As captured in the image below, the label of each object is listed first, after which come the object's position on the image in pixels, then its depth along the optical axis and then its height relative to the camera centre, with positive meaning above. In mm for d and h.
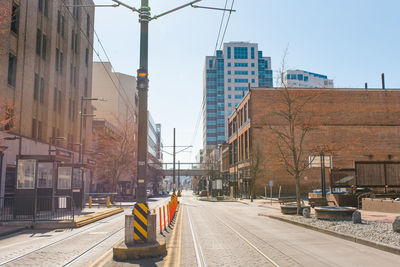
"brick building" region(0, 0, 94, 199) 26594 +8911
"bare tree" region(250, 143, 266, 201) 50709 +2041
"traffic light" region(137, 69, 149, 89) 10789 +2843
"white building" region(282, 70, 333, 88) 159450 +43860
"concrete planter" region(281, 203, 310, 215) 23984 -1827
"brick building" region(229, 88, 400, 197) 52969 +7471
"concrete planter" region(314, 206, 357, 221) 17828 -1564
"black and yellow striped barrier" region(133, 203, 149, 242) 10320 -1175
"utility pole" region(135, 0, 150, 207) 10516 +2302
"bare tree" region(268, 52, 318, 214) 51375 +7884
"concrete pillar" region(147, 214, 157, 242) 10475 -1338
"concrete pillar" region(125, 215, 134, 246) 10359 -1344
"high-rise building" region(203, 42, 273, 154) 142250 +37754
